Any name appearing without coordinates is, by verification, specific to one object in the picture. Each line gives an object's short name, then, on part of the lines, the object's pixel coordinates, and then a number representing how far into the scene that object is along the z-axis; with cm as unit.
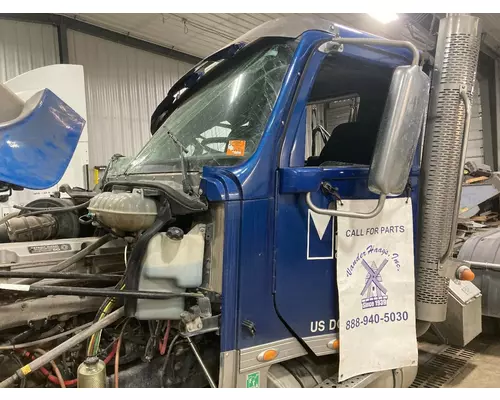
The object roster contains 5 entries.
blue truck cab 175
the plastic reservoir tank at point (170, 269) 174
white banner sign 200
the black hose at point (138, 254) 171
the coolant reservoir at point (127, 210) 172
